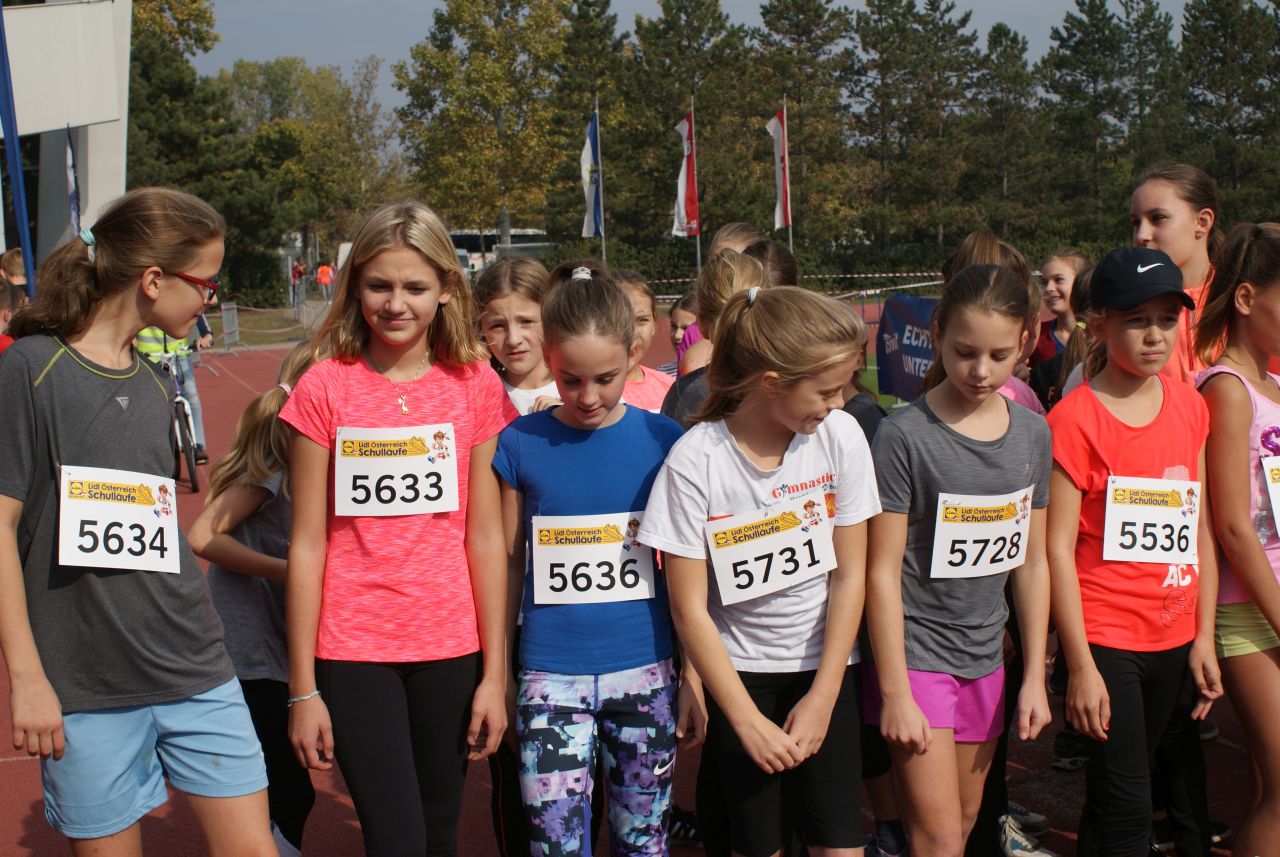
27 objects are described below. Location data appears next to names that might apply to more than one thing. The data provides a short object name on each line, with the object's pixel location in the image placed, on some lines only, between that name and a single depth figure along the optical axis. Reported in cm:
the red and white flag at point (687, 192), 2625
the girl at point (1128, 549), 297
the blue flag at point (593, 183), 2705
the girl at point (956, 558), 283
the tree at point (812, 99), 4800
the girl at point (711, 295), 346
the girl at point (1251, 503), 305
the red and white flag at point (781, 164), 2512
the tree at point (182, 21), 4081
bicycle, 963
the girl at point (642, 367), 399
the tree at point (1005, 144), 4678
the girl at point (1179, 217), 402
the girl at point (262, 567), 300
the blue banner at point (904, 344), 851
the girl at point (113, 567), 246
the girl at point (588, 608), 273
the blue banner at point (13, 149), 612
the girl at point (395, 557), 268
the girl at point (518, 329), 377
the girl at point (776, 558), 267
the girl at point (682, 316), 514
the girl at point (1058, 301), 589
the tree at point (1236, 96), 4309
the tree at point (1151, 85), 4769
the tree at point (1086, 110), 4731
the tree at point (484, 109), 4641
